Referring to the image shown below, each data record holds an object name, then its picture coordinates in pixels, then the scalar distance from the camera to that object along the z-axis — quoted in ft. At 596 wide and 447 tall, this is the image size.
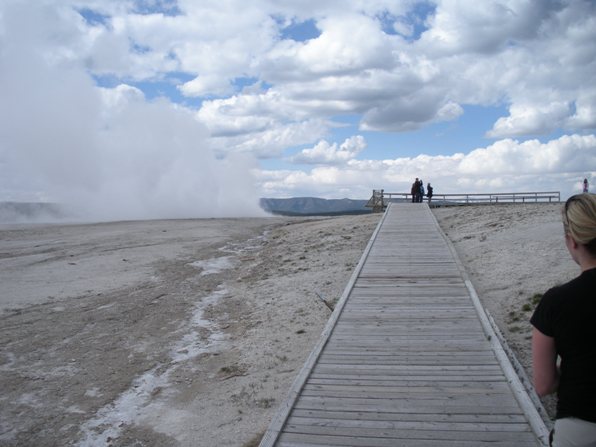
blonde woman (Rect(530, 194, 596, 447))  7.61
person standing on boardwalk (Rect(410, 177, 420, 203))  100.94
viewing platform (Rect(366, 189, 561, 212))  102.34
